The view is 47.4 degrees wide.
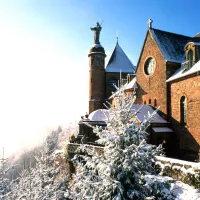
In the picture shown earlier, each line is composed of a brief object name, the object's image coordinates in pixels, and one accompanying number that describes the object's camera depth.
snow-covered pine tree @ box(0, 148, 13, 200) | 11.56
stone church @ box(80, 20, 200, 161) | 18.11
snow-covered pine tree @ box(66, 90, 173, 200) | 6.91
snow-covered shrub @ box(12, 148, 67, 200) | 11.48
